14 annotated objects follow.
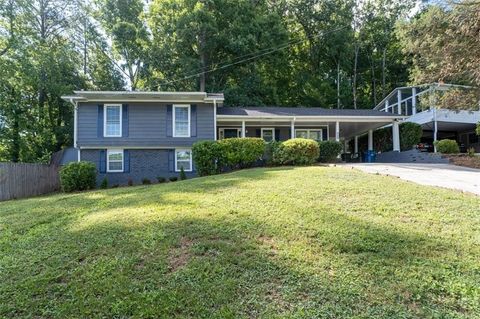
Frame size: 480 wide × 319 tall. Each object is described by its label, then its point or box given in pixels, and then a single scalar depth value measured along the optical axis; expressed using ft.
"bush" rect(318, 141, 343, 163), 50.18
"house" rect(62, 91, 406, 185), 51.98
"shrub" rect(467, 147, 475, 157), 52.01
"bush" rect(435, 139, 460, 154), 56.39
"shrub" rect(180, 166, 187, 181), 49.01
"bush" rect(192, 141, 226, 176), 43.83
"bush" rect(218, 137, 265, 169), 44.42
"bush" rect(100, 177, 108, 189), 47.51
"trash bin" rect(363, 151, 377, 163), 63.52
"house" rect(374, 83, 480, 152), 66.28
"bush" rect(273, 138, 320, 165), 43.83
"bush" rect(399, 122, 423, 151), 61.98
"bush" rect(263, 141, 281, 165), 46.32
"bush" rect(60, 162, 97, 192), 43.39
